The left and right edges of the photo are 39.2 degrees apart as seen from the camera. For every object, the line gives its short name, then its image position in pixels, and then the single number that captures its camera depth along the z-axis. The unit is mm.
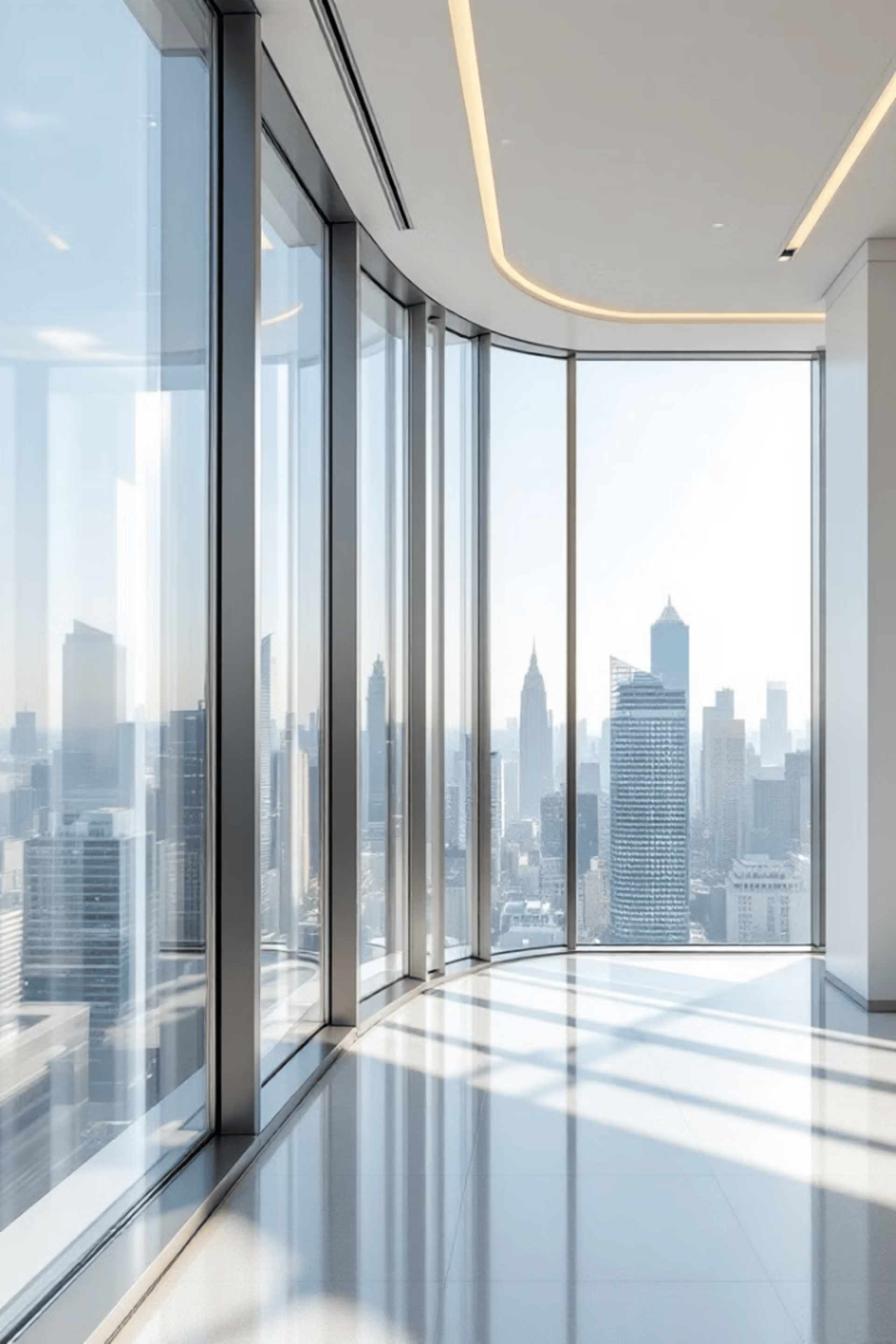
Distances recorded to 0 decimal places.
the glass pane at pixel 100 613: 2688
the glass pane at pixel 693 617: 8195
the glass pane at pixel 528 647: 7926
